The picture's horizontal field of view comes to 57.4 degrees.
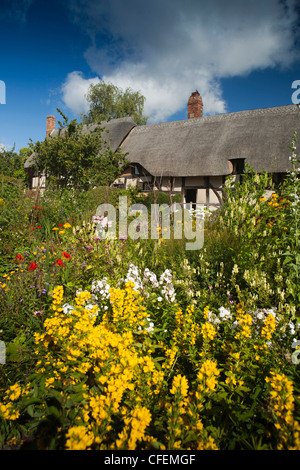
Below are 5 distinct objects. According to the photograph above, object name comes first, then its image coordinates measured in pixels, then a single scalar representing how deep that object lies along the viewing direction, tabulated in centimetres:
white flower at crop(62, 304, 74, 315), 214
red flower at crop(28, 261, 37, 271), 291
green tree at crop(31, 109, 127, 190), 1393
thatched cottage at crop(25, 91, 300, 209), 1202
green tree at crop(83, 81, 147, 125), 2706
